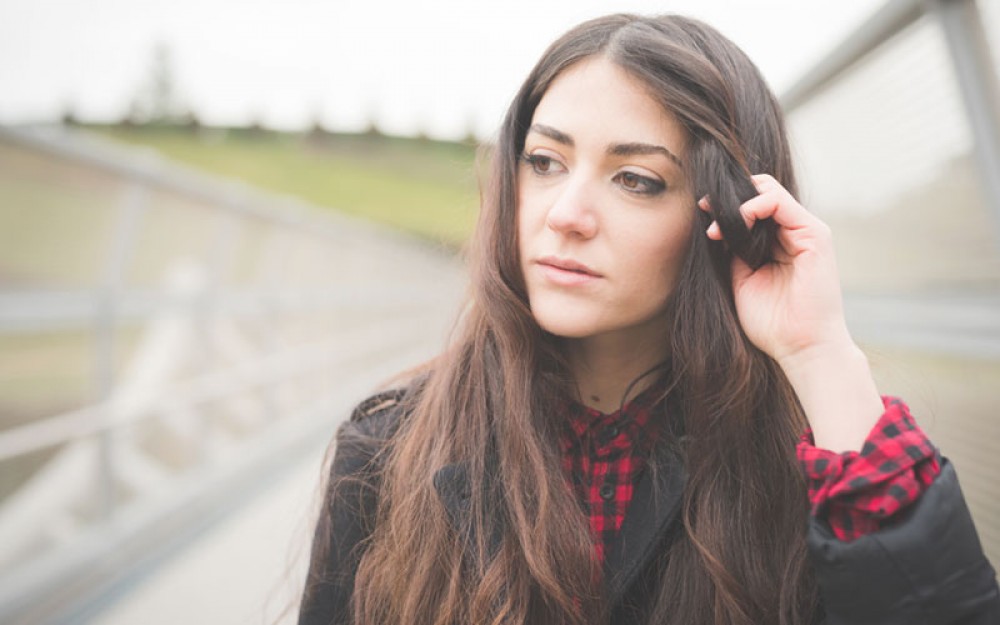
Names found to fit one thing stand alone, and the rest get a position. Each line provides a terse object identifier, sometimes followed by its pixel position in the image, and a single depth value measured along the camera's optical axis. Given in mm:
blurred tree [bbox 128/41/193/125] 50163
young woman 786
